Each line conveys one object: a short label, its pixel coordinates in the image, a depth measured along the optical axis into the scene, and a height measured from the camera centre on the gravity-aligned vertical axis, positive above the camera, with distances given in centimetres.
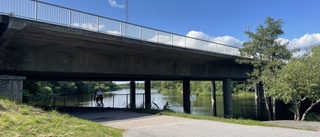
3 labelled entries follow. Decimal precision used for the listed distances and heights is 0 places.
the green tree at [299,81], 1723 +38
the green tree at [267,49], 2375 +361
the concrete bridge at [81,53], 1204 +256
